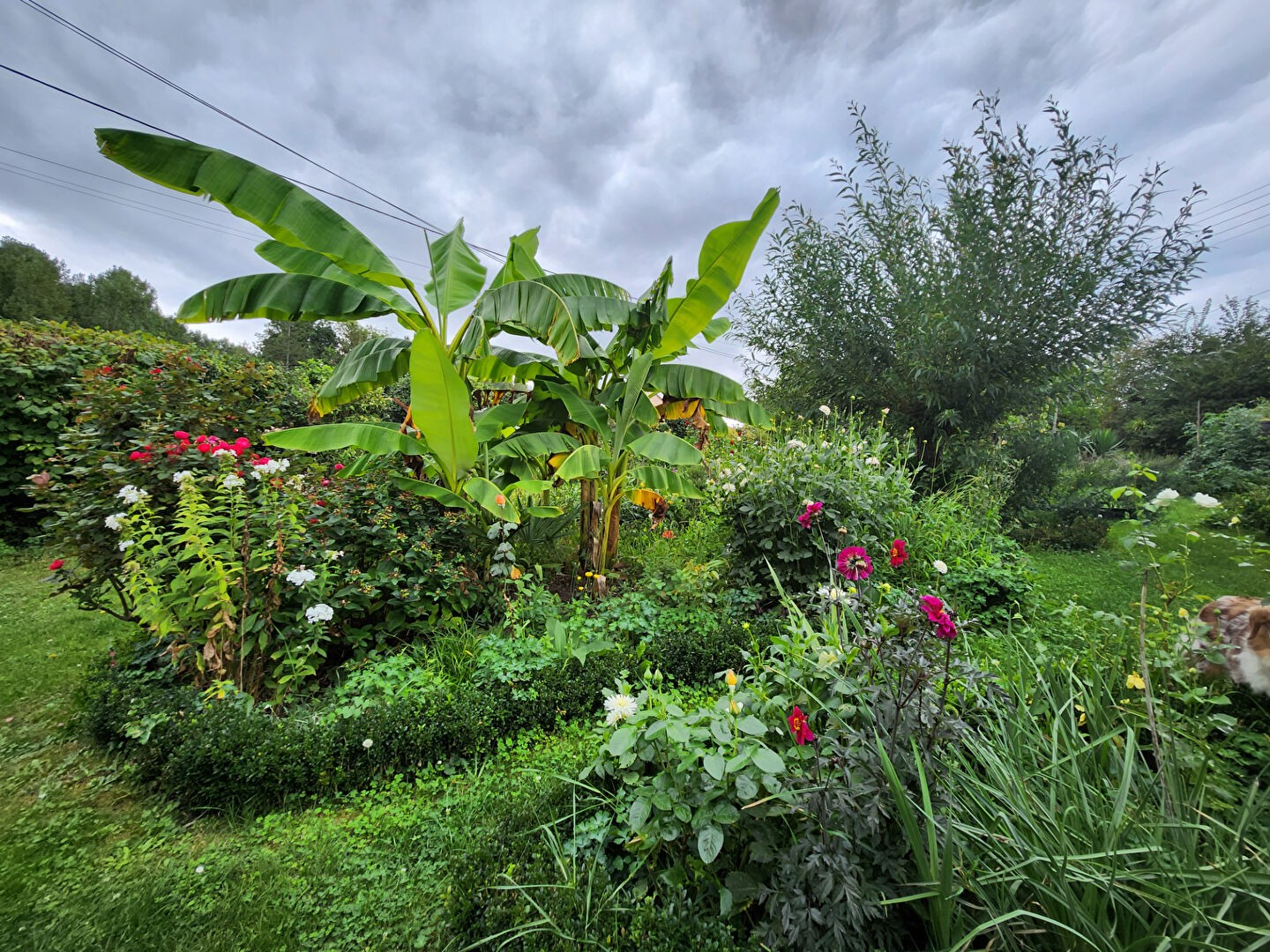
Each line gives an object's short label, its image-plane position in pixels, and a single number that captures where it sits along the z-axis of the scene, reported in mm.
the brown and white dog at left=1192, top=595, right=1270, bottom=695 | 1647
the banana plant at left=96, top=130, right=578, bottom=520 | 3062
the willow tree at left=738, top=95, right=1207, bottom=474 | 6168
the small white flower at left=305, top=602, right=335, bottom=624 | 2381
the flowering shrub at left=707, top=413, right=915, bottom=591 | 3596
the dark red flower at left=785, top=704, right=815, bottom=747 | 1359
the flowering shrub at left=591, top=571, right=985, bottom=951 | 1188
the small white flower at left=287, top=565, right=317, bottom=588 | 2369
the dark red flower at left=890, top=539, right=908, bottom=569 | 1610
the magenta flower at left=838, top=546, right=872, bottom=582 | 1841
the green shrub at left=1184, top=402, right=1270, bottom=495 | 7645
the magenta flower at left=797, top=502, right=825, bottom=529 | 2672
